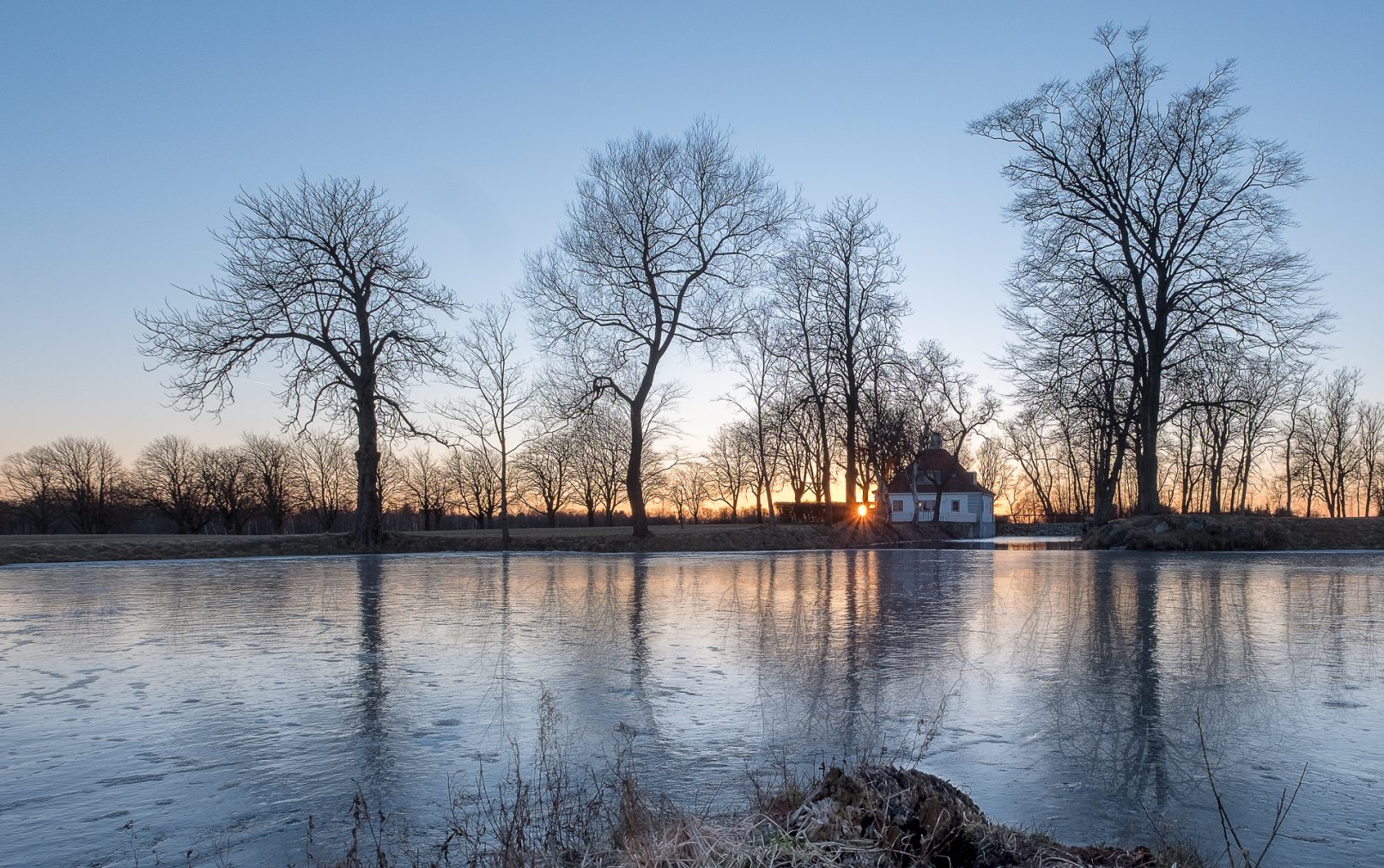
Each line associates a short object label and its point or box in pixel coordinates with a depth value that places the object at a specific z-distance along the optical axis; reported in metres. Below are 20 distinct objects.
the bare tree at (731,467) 90.54
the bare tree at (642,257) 32.38
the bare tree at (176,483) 80.38
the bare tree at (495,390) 35.83
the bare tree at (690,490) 105.69
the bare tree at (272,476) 80.75
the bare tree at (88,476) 85.38
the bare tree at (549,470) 74.75
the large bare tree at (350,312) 29.16
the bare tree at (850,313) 38.38
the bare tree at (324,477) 91.06
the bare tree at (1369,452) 74.69
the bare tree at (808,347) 39.03
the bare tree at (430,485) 97.94
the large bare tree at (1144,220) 27.75
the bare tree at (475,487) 88.03
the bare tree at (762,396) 40.11
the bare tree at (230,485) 79.00
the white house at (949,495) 75.38
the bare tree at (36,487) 89.12
